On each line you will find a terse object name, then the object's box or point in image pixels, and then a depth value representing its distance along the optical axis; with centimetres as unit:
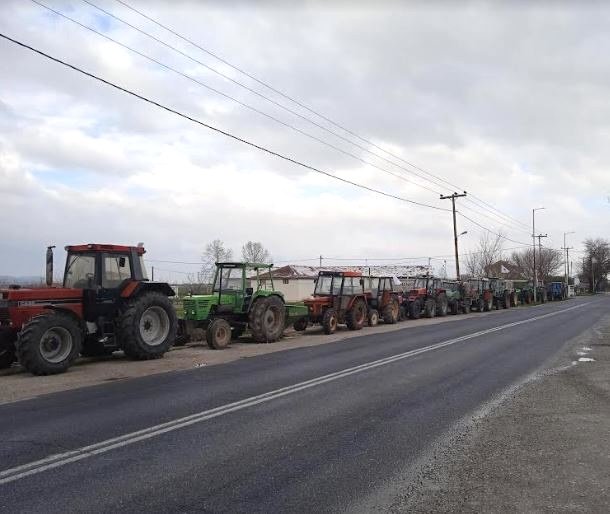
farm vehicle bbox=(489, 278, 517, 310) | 4172
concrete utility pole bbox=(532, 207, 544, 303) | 5982
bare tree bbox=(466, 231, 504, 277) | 7381
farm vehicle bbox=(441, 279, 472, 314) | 3344
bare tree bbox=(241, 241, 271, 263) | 9332
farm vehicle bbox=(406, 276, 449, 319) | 2906
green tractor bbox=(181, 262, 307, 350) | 1577
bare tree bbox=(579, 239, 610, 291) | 12888
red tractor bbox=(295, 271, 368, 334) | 2073
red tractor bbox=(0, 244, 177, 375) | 1119
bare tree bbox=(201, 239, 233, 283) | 8044
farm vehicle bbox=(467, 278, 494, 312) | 3734
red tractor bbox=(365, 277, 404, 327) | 2455
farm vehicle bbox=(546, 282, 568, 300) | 7119
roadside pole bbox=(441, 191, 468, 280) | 4228
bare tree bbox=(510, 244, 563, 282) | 10338
